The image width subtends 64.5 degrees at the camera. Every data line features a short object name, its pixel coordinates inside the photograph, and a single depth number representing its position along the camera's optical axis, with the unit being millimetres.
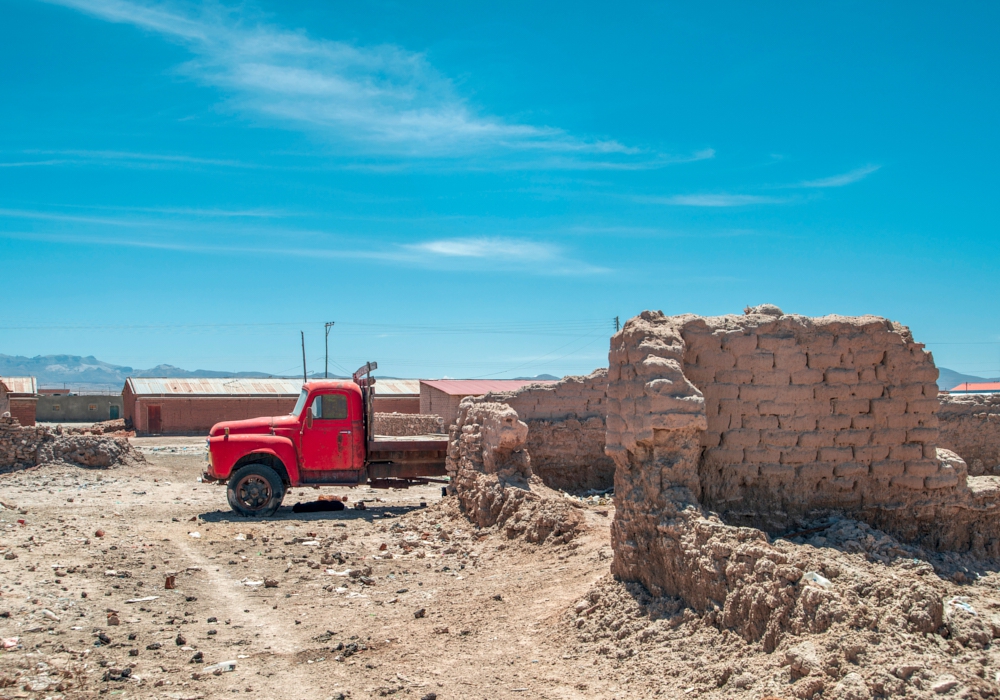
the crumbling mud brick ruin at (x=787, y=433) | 6695
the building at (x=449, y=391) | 26672
